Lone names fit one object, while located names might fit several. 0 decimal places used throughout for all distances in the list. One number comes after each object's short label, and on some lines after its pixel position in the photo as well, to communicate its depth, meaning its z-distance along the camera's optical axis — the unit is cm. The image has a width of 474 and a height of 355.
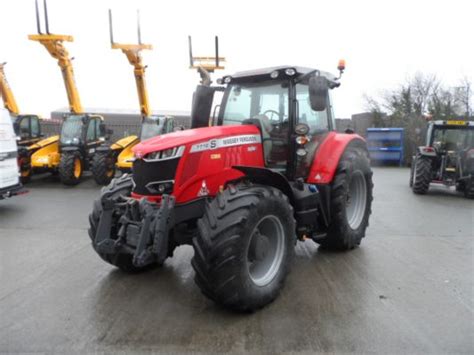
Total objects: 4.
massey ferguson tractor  339
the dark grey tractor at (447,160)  1032
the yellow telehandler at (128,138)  1205
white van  817
